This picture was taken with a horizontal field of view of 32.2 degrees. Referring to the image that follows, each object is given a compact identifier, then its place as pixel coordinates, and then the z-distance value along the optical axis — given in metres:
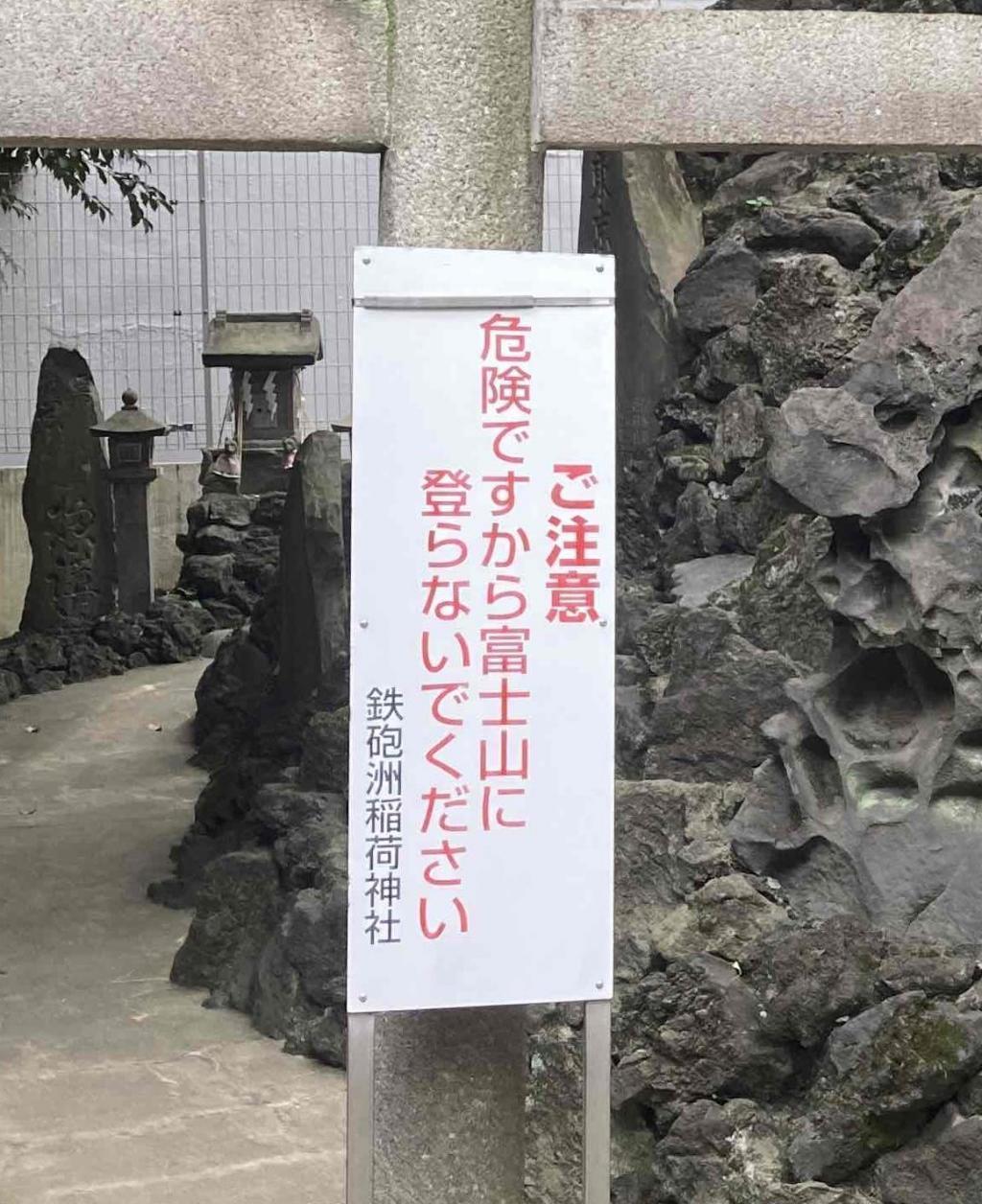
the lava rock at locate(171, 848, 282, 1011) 5.91
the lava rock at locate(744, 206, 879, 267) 6.12
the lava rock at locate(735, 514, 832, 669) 4.87
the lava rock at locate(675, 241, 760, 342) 6.50
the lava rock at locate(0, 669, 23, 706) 10.89
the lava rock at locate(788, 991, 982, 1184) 3.58
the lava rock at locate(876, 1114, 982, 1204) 3.53
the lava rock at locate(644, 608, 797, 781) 4.80
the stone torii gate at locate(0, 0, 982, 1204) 2.81
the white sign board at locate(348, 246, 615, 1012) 2.68
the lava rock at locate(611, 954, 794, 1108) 3.92
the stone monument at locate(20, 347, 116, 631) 11.96
